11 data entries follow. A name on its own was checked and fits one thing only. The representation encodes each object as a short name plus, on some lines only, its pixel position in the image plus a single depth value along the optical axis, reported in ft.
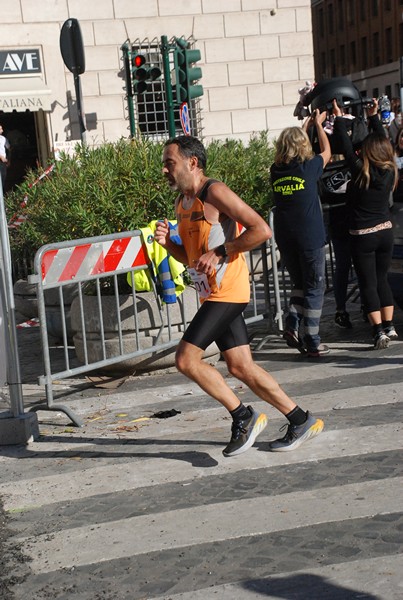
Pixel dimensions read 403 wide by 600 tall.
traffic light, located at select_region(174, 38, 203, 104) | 62.55
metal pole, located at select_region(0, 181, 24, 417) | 31.14
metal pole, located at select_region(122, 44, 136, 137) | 72.44
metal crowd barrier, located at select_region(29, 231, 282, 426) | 33.94
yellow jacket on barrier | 38.08
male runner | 26.28
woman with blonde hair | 38.18
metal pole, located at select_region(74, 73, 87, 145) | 64.01
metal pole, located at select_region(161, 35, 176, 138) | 61.10
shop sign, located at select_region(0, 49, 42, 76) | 95.18
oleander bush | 40.84
